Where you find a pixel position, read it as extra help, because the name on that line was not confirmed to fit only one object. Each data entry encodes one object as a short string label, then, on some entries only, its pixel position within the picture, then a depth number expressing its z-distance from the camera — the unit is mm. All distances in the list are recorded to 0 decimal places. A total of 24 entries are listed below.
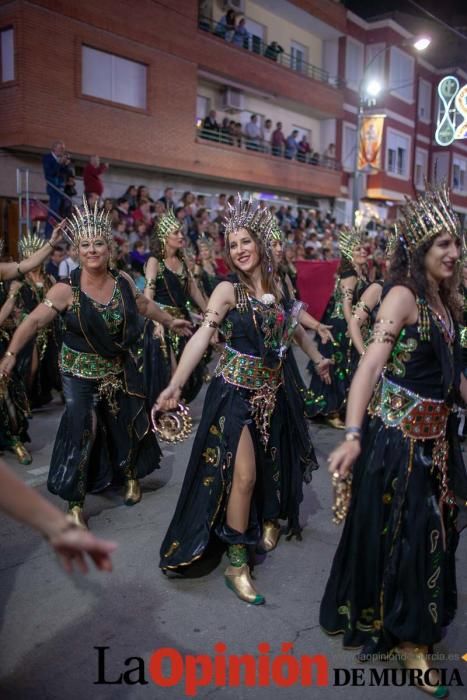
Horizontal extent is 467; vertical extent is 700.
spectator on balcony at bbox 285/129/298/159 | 25336
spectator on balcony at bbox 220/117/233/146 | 22125
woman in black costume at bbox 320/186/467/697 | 2934
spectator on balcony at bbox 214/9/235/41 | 21953
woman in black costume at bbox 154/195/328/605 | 3816
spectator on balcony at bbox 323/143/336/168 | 28097
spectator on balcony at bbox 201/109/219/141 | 21562
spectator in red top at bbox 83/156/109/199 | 13739
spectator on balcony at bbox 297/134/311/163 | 26203
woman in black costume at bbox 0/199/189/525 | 4582
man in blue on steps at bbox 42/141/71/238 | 12375
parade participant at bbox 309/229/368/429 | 7457
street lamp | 20312
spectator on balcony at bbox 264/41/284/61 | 24391
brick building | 16312
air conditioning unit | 23094
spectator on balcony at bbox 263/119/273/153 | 24266
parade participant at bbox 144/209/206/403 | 7109
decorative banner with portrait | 22906
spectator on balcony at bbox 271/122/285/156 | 24656
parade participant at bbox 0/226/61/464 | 6258
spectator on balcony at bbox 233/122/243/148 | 22547
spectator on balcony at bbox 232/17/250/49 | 22578
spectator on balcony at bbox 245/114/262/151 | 23297
